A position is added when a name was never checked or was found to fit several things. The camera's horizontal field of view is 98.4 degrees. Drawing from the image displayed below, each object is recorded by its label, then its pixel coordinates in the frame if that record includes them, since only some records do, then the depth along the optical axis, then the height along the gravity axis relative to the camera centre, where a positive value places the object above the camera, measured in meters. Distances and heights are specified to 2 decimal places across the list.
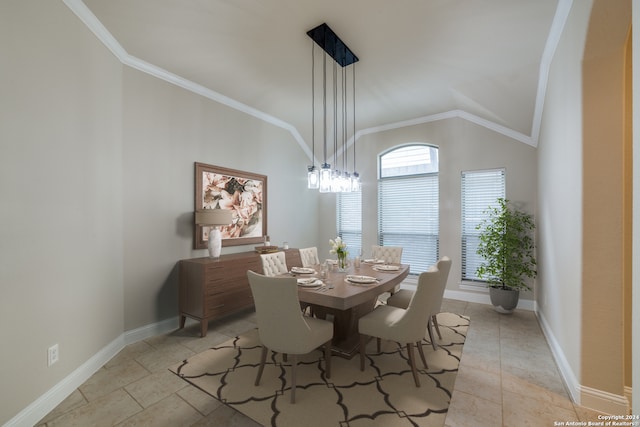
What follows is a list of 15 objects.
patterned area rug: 1.92 -1.42
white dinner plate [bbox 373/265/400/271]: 3.28 -0.66
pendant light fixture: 2.73 +1.74
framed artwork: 3.77 +0.20
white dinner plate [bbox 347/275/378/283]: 2.65 -0.65
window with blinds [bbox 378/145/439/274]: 4.96 +0.18
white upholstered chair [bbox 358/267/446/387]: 2.23 -0.94
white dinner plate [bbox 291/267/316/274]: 3.05 -0.64
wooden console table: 3.24 -0.92
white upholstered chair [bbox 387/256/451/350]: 2.55 -0.97
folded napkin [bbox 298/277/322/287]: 2.56 -0.65
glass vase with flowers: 3.15 -0.42
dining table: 2.32 -0.69
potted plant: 3.88 -0.61
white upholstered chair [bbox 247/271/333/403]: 2.03 -0.81
